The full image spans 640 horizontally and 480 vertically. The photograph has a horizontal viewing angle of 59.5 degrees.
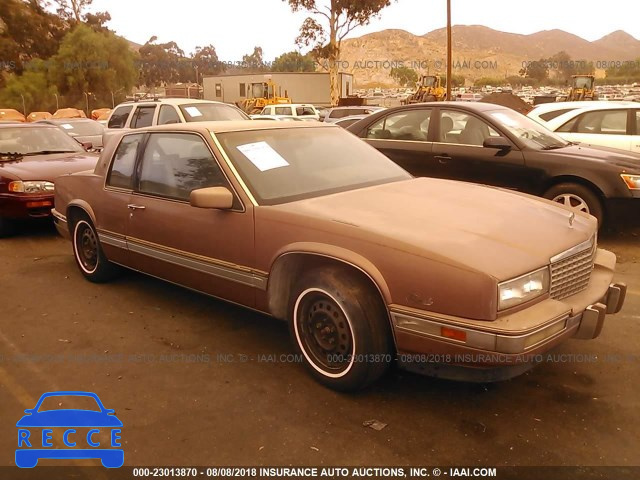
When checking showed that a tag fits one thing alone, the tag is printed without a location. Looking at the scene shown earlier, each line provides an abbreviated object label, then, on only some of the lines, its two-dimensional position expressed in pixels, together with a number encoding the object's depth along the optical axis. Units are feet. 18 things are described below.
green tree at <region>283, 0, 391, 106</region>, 121.49
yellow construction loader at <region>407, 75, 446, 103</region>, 109.50
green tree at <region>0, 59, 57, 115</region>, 140.26
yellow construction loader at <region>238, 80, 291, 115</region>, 105.70
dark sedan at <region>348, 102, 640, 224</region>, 20.25
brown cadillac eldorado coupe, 9.14
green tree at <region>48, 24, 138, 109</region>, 151.84
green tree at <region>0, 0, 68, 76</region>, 159.12
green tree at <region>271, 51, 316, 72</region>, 320.91
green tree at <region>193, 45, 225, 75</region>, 316.19
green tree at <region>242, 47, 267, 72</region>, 369.59
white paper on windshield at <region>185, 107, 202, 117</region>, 33.50
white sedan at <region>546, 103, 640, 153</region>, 26.14
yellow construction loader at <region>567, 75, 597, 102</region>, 101.35
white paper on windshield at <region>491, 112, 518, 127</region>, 22.04
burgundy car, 22.72
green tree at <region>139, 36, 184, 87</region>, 282.97
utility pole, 77.50
